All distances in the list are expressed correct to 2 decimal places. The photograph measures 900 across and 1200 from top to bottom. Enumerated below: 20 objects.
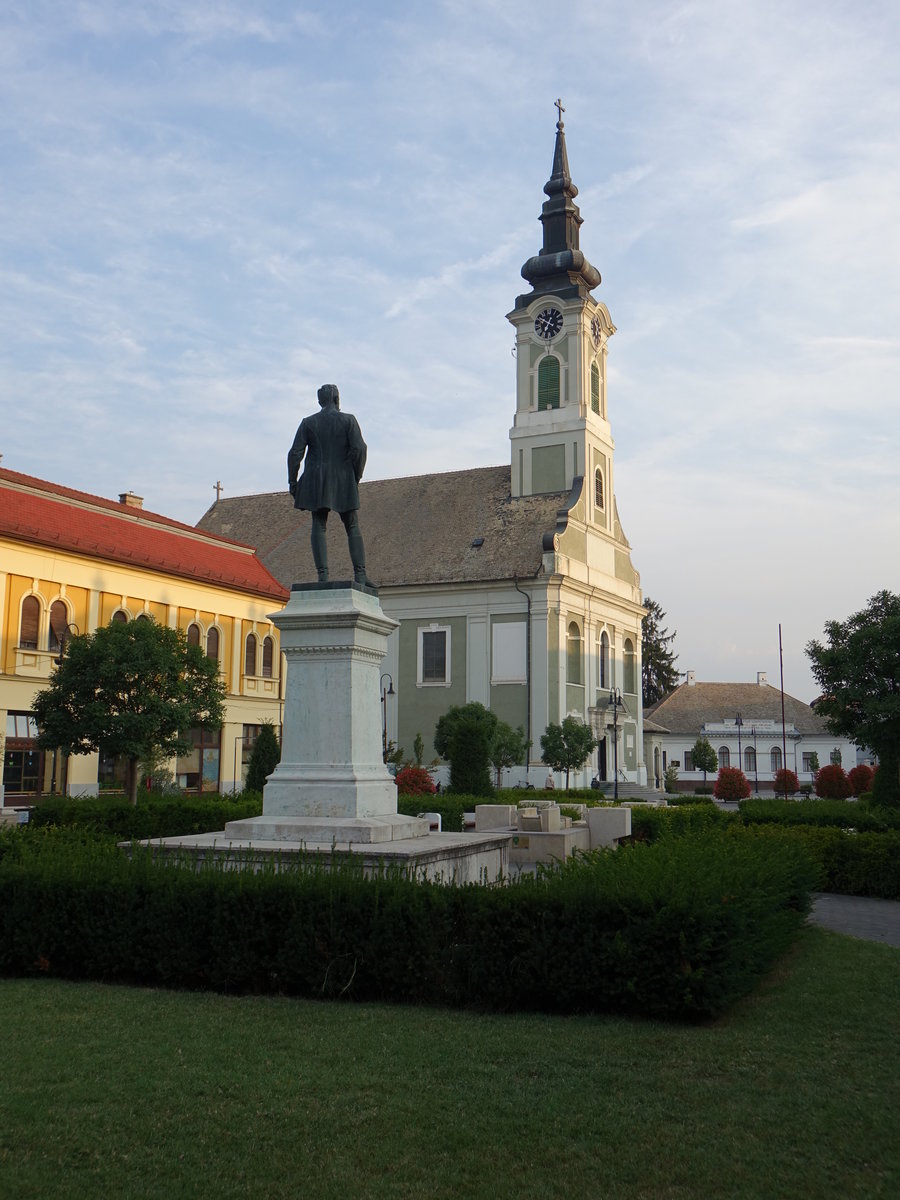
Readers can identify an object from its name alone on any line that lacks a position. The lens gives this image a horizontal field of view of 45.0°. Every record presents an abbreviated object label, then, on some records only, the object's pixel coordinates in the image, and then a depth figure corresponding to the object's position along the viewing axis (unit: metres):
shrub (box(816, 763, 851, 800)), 47.55
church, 47.91
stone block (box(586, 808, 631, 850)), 20.45
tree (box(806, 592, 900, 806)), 27.05
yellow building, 32.66
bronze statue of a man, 12.47
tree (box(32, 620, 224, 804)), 28.20
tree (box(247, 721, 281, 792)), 25.95
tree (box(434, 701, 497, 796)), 27.09
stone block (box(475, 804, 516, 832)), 22.27
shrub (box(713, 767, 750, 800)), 52.12
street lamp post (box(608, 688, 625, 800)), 46.78
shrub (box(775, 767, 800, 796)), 50.39
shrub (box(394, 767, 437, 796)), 26.80
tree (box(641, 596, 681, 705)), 90.19
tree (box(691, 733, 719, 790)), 69.88
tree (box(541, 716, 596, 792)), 42.25
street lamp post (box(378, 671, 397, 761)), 47.19
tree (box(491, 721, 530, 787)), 37.81
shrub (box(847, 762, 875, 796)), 49.22
